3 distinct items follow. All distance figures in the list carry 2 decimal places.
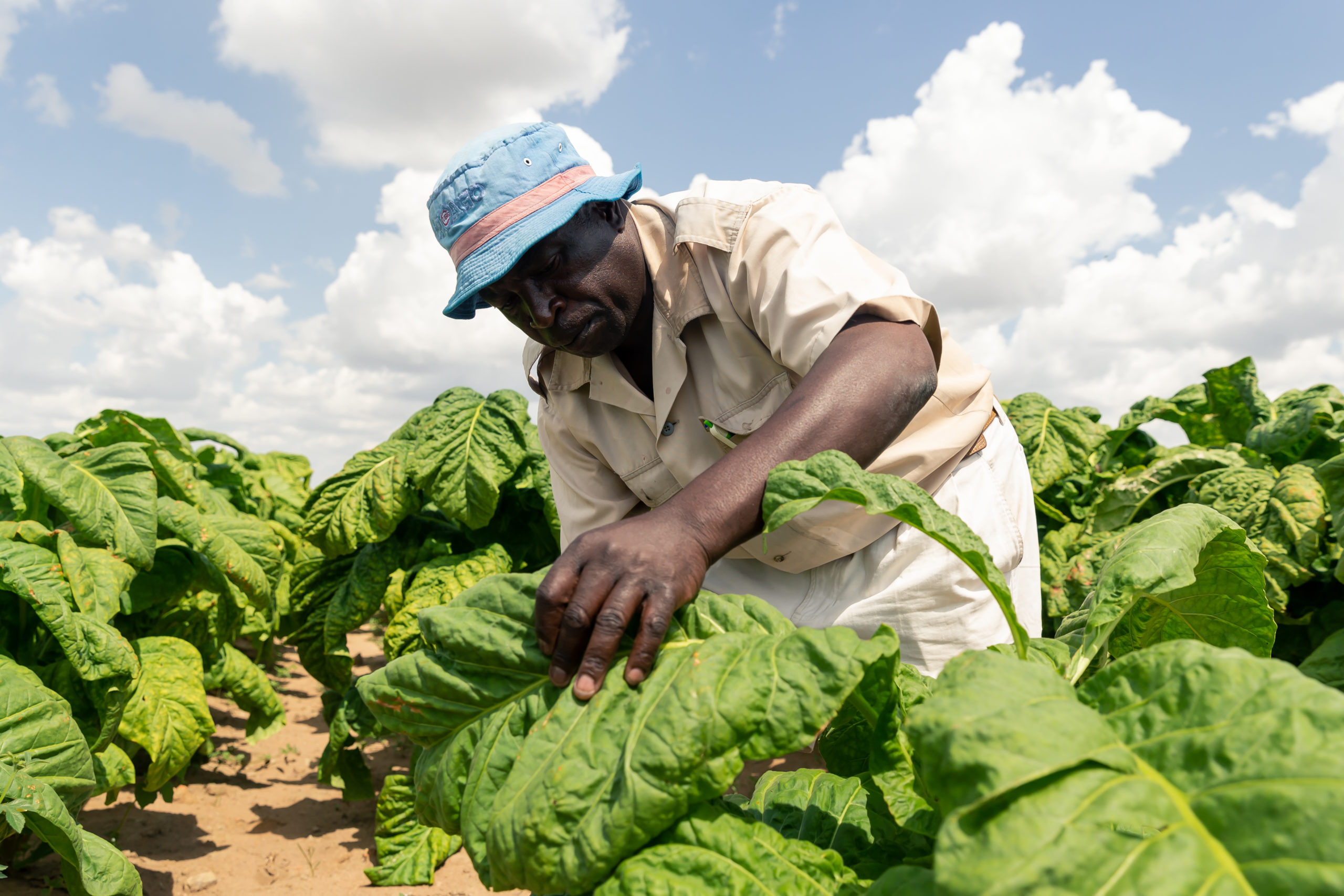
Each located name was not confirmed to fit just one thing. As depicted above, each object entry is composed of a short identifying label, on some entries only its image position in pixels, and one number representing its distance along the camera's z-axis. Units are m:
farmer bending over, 1.66
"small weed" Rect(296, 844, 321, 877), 3.93
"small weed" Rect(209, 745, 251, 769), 5.21
